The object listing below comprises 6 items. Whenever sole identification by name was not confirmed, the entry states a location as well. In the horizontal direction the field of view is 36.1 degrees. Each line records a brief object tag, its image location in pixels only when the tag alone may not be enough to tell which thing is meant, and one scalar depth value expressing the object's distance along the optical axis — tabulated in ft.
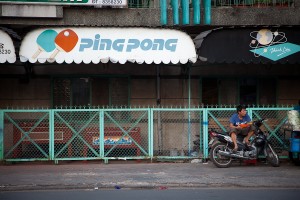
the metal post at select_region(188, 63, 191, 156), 44.68
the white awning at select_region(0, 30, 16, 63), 41.73
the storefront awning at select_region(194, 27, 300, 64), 43.34
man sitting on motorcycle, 40.60
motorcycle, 40.15
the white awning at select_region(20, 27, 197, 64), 42.80
